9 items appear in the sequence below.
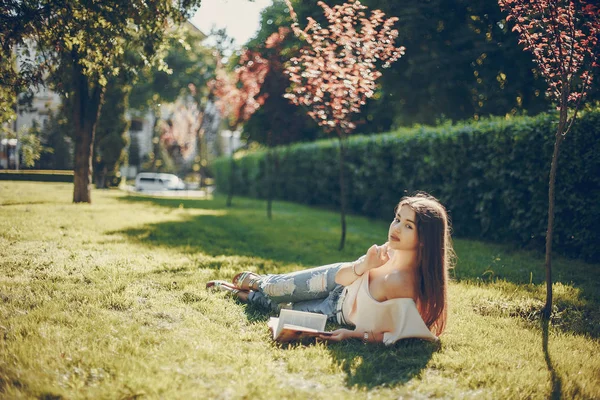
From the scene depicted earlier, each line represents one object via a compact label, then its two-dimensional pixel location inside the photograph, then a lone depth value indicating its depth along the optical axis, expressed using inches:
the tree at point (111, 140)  844.1
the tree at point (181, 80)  1258.0
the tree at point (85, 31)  251.6
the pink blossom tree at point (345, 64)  279.7
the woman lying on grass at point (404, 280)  138.9
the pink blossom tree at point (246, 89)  481.4
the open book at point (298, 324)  143.4
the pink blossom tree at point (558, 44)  165.9
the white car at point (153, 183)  1396.0
